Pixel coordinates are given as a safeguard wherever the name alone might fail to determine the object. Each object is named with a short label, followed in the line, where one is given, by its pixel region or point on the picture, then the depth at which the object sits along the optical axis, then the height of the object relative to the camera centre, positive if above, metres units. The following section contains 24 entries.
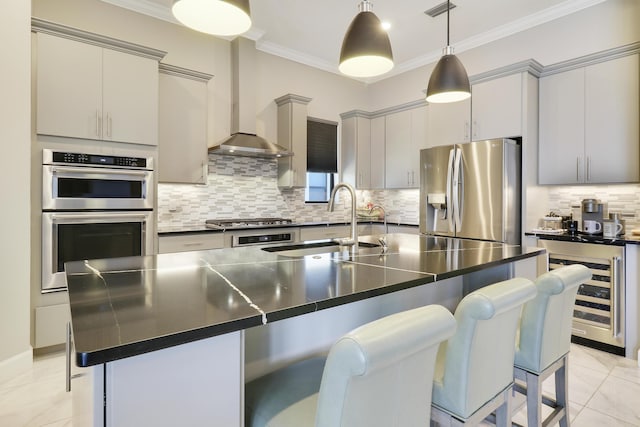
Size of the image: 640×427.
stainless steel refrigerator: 3.55 +0.23
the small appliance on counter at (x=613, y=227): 3.15 -0.12
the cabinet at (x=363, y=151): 5.30 +0.90
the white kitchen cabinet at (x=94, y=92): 2.84 +0.98
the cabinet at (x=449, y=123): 4.00 +1.01
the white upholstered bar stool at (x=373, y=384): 0.76 -0.40
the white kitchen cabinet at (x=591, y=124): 3.18 +0.82
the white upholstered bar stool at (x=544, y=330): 1.45 -0.49
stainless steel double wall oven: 2.83 +0.02
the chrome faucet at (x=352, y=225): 2.24 -0.08
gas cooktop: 3.80 -0.12
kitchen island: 0.78 -0.26
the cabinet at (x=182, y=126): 3.67 +0.88
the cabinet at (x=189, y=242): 3.38 -0.28
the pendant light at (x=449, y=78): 2.42 +0.89
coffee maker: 3.36 -0.01
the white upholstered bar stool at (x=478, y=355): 1.12 -0.46
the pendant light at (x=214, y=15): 1.55 +0.88
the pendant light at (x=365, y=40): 1.95 +0.92
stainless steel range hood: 4.20 +1.33
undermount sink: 2.19 -0.22
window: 5.22 +0.78
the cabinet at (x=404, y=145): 4.79 +0.90
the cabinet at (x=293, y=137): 4.59 +0.95
